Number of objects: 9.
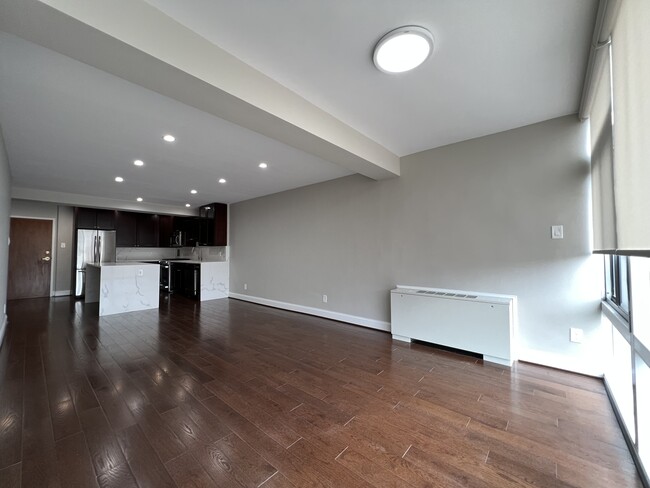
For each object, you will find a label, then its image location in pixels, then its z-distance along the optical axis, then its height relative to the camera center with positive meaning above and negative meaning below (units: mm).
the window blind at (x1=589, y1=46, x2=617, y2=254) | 1717 +645
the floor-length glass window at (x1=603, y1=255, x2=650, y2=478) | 1375 -617
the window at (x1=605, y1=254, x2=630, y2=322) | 1875 -265
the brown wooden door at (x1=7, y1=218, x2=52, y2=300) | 6055 -143
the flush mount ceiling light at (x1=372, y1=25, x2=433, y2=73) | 1541 +1246
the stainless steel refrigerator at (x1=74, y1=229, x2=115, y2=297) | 6426 +42
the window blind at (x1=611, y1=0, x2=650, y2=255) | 1065 +583
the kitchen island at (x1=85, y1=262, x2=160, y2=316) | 4719 -675
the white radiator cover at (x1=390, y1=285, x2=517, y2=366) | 2645 -772
